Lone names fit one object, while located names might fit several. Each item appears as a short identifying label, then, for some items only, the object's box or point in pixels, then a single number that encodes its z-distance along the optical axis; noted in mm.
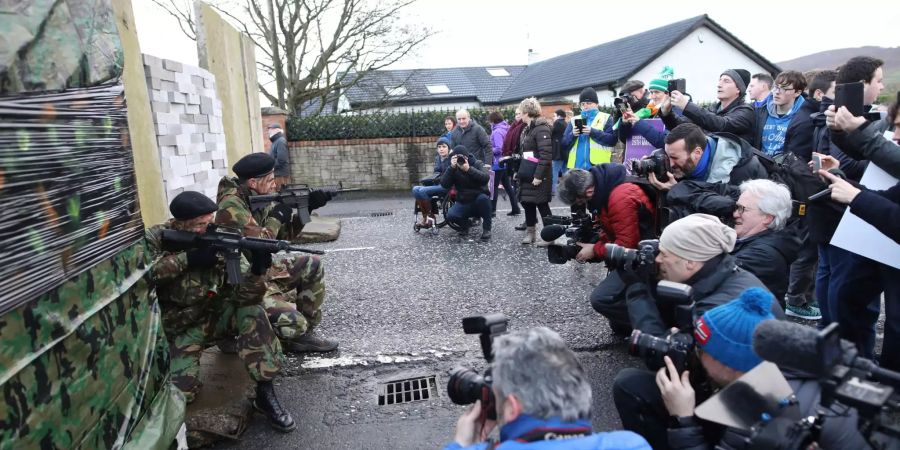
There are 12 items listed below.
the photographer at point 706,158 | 3889
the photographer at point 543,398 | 1497
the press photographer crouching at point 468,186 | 7547
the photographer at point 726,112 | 4648
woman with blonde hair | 6961
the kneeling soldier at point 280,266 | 3778
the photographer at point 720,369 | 1780
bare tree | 17062
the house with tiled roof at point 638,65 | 21312
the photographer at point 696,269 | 2578
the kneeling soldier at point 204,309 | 3264
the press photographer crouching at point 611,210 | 3779
